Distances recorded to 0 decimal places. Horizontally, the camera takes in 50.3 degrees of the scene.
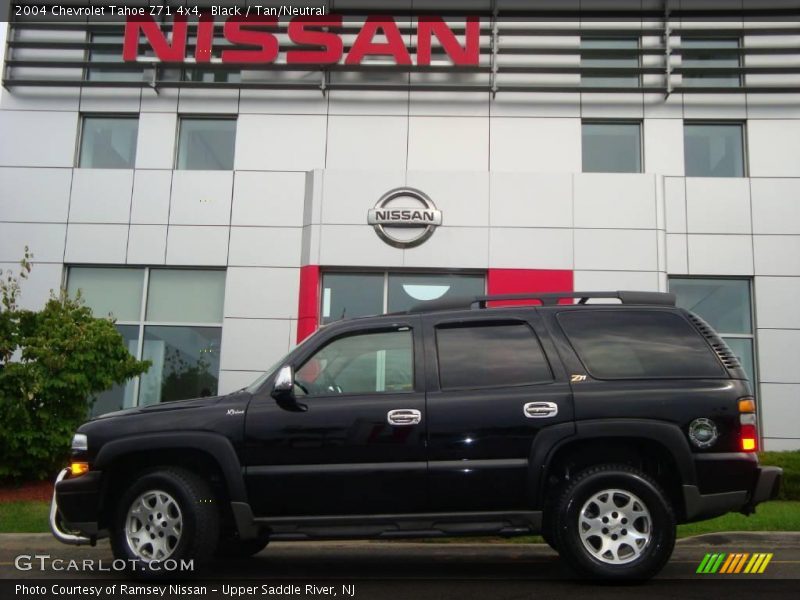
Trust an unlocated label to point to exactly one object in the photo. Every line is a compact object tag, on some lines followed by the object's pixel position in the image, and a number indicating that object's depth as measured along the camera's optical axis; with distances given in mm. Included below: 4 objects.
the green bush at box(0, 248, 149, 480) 11805
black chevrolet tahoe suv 5801
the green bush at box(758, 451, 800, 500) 11469
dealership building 15109
